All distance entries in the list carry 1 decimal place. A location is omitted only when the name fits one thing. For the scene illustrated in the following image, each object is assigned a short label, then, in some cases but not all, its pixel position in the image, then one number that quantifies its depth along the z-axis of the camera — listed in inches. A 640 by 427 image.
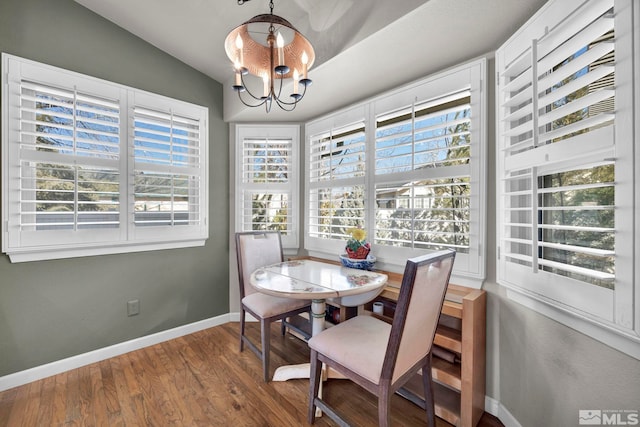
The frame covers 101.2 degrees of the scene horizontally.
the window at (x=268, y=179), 117.7
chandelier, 53.5
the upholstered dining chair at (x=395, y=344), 44.5
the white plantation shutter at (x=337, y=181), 97.0
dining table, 62.2
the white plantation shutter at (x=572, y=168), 36.3
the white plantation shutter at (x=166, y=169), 94.6
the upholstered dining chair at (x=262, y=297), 77.9
